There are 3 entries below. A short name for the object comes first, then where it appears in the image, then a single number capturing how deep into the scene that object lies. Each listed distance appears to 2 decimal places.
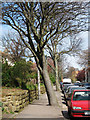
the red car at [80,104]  7.08
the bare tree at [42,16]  9.52
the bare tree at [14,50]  17.96
